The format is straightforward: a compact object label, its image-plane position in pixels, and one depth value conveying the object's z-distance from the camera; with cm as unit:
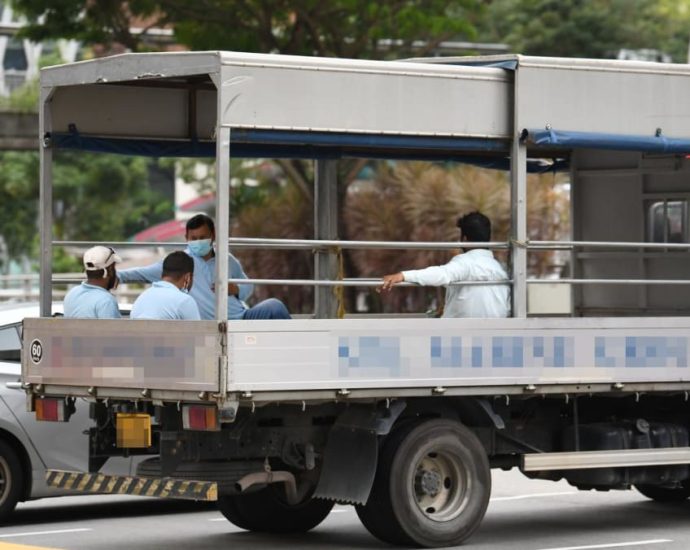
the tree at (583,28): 4988
